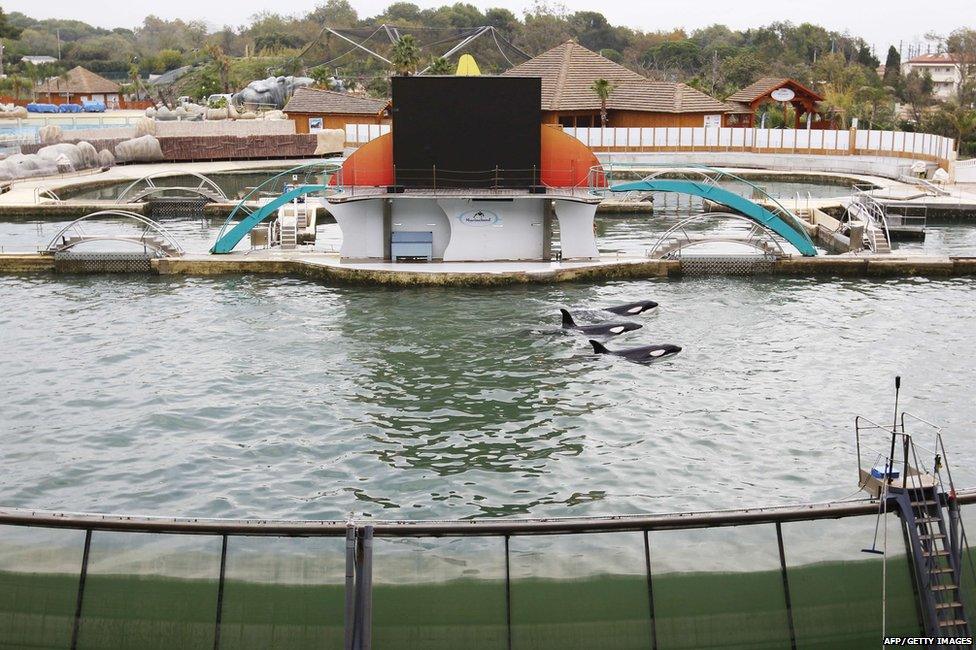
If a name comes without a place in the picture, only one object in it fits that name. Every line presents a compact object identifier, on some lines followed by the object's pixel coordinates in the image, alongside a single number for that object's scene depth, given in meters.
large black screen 34.69
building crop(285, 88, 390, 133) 78.19
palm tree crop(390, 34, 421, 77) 77.44
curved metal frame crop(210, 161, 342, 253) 36.91
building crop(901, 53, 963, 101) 143.50
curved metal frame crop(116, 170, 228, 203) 50.93
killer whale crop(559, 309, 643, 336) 27.42
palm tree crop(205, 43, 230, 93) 117.15
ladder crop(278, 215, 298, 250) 38.06
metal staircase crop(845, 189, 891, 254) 37.62
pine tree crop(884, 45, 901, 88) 103.31
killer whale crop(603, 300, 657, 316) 29.61
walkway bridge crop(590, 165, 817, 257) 35.91
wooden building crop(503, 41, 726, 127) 71.38
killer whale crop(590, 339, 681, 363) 25.44
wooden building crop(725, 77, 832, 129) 74.00
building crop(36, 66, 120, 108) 107.50
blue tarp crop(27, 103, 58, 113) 97.88
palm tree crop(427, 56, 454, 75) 77.38
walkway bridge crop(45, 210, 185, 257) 35.20
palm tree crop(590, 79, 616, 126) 69.48
